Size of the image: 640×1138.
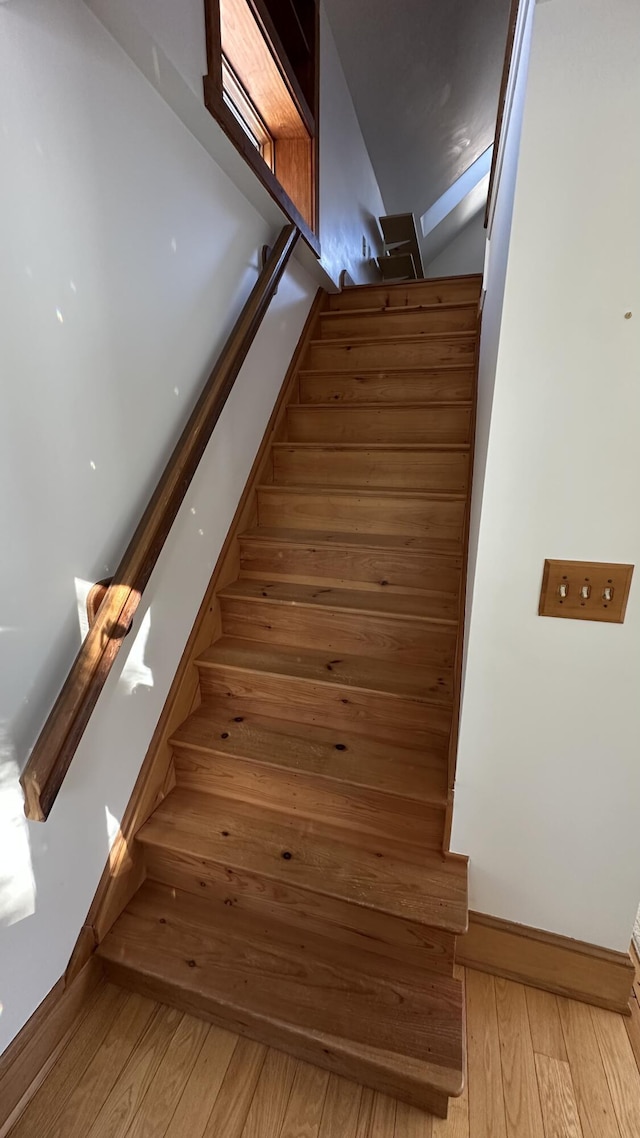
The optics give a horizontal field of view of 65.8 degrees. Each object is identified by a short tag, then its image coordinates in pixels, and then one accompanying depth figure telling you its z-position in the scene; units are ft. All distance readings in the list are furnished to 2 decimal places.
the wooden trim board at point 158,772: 4.04
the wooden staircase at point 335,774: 3.65
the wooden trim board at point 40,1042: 3.23
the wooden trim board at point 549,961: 3.80
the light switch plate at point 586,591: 3.07
